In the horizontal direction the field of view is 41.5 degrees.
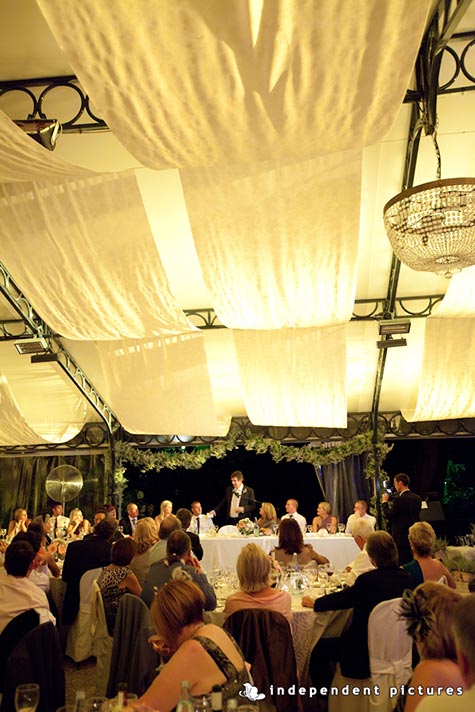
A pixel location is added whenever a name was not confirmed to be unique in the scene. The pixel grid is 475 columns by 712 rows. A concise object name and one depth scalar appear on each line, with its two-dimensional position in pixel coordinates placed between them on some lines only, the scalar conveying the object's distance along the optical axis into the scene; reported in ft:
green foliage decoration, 35.45
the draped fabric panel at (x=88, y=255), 14.80
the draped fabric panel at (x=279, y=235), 13.80
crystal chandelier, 10.53
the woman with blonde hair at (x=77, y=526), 29.81
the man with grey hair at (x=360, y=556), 15.97
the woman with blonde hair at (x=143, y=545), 16.07
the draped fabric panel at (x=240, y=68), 7.76
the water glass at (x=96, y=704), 7.14
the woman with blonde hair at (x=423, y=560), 14.80
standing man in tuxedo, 32.58
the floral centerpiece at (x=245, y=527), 29.94
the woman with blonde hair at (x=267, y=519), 30.66
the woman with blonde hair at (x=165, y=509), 29.87
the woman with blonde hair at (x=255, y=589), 11.69
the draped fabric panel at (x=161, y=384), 24.53
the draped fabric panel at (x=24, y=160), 11.46
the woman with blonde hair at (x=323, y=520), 31.86
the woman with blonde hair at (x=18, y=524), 29.66
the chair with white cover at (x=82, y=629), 18.68
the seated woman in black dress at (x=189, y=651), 7.54
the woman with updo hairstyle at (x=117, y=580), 14.61
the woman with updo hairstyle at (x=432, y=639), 6.85
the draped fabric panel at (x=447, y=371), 23.50
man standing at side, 23.12
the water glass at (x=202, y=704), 6.39
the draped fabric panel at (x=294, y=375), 22.93
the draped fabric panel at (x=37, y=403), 31.14
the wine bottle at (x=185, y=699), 6.33
